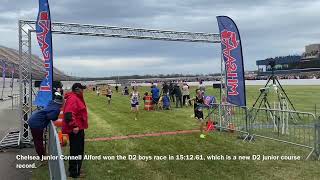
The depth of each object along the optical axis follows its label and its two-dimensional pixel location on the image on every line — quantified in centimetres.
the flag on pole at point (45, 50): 675
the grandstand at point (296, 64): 5127
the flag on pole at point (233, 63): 890
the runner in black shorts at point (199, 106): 944
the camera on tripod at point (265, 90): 911
